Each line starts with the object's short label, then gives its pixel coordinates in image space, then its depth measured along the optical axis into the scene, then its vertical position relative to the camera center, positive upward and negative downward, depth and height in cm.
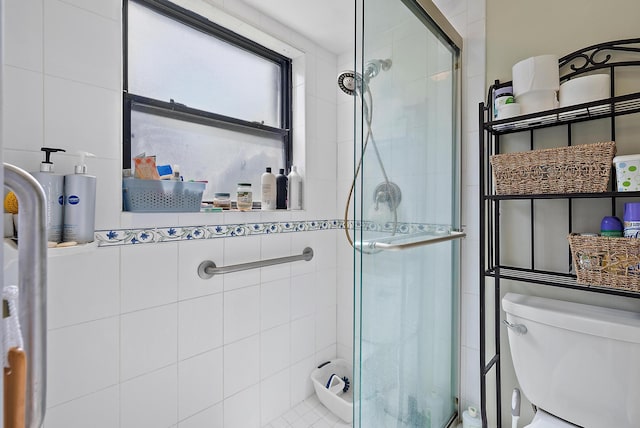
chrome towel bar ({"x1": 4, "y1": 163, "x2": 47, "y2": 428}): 36 -8
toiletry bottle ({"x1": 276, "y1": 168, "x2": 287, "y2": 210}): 167 +12
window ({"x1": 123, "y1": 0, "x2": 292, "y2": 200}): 126 +56
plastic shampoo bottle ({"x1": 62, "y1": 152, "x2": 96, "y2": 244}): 86 +3
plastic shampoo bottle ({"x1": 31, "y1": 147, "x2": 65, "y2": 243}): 82 +6
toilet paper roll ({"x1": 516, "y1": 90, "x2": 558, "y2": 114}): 104 +38
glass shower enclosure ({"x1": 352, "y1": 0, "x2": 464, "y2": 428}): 89 -1
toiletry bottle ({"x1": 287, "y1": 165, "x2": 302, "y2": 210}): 167 +13
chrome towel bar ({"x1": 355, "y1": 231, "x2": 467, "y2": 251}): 89 -9
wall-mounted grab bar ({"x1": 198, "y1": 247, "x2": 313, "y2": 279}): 126 -22
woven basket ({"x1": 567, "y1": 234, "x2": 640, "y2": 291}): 85 -13
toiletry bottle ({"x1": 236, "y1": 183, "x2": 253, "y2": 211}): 145 +8
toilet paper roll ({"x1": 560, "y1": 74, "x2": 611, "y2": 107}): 95 +39
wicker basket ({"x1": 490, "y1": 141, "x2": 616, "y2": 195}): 90 +14
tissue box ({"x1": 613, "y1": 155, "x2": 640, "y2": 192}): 86 +12
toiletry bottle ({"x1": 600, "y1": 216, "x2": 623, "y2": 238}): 94 -4
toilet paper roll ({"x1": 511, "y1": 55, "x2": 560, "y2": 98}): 103 +47
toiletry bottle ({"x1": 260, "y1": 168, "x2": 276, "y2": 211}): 157 +12
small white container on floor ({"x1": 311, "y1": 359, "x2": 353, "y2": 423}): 154 -94
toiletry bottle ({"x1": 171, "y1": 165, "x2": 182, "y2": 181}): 121 +17
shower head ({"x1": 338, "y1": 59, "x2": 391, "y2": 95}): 87 +41
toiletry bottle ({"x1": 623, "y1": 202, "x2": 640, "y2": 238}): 87 -2
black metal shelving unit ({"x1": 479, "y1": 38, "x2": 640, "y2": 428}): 96 +28
